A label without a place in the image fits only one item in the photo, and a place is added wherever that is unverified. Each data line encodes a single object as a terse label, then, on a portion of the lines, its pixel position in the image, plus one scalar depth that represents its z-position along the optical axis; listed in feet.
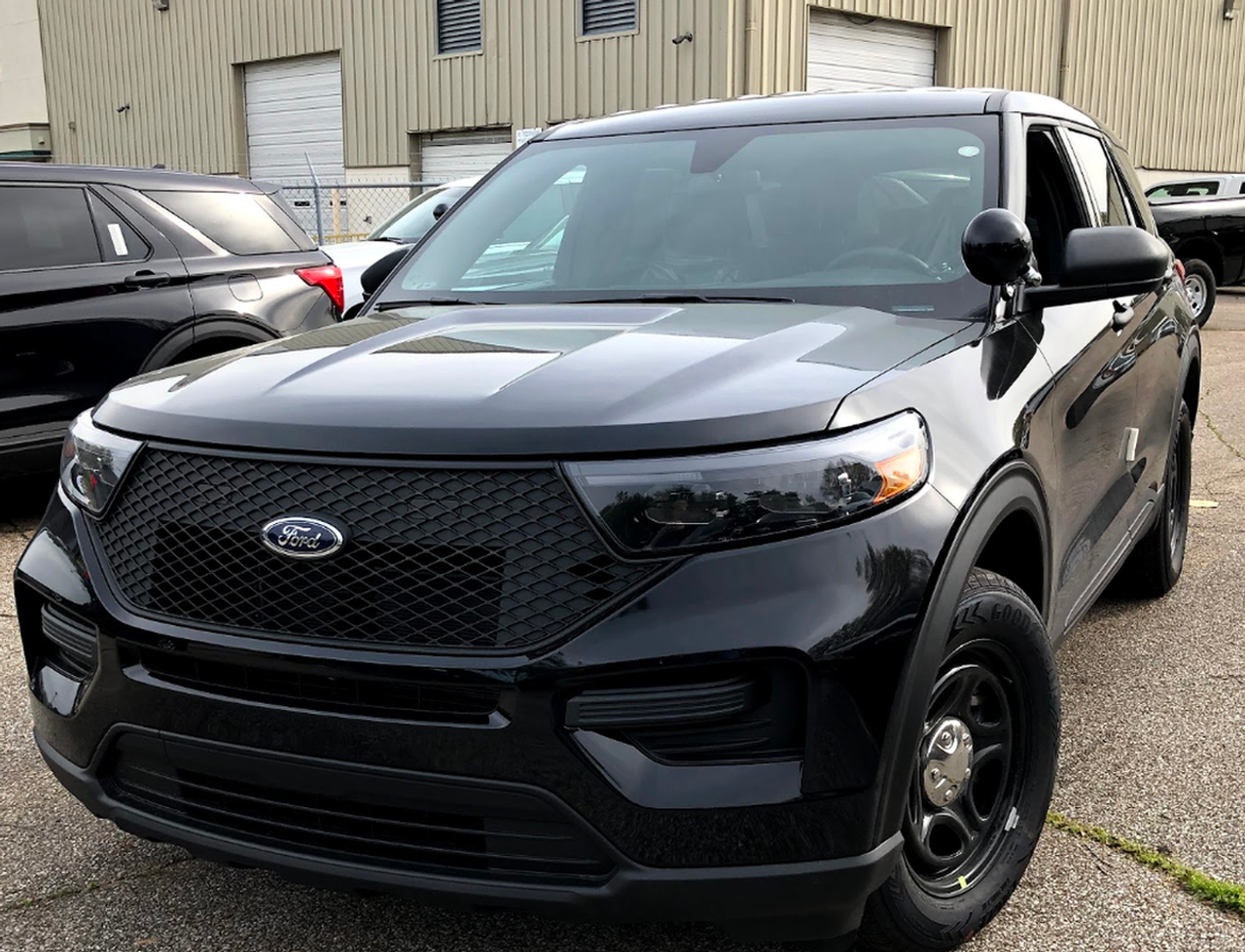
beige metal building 61.26
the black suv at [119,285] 19.49
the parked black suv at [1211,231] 51.29
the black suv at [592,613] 6.52
